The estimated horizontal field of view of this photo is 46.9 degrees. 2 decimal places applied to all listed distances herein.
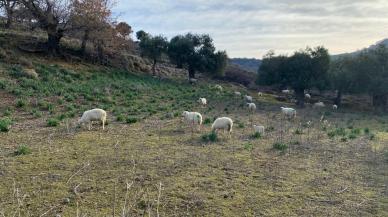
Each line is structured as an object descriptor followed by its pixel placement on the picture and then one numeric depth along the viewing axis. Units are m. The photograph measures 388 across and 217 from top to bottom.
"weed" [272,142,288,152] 14.87
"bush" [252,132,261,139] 17.30
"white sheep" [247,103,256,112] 29.99
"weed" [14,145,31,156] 12.48
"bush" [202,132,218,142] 15.91
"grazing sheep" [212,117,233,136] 17.58
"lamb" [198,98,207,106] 30.00
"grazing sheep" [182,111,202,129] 19.17
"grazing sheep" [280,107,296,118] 27.12
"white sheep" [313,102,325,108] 39.31
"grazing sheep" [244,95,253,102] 36.58
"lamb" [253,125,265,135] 18.39
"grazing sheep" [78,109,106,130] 17.50
